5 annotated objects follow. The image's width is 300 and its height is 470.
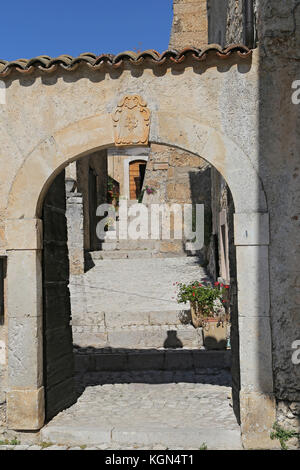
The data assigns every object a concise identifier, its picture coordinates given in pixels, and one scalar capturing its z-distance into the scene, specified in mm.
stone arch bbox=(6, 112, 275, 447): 4523
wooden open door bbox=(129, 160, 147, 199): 27328
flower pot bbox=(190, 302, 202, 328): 8795
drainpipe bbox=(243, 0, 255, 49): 5234
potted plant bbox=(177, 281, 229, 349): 8031
